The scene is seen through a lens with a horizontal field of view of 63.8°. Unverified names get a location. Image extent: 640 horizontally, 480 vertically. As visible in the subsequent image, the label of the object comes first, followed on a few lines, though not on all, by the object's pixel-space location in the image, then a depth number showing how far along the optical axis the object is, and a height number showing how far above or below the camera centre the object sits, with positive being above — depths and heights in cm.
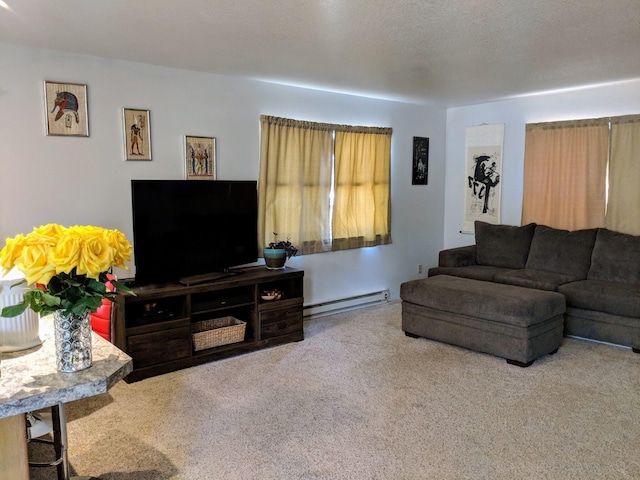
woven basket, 396 -116
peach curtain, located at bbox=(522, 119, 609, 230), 517 +14
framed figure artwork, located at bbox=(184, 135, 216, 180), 429 +22
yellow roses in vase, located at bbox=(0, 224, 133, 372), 147 -27
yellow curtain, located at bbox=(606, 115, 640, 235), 491 +11
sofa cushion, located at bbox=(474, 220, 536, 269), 544 -63
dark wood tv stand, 360 -102
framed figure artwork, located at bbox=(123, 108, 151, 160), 396 +38
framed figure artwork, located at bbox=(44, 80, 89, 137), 362 +52
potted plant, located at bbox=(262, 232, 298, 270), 446 -61
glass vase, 155 -49
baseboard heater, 524 -127
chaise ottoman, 386 -104
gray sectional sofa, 427 -82
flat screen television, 370 -35
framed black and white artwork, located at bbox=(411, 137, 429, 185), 615 +29
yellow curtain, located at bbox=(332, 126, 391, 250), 537 -3
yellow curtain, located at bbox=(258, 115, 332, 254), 474 +2
